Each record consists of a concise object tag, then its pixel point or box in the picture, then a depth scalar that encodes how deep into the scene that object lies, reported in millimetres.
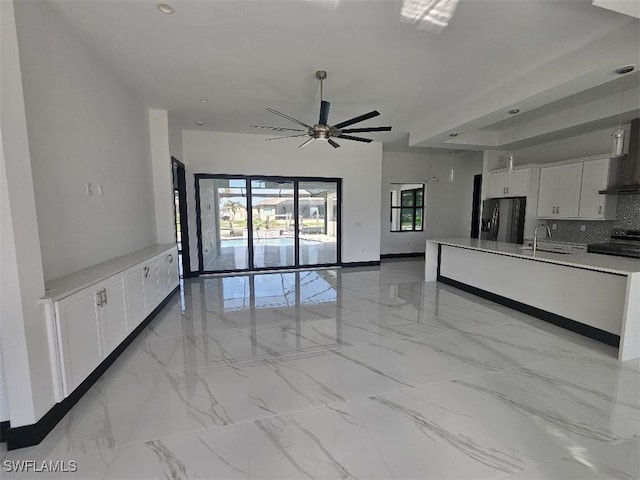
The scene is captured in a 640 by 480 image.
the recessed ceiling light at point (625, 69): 2760
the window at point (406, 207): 8445
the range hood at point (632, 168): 4266
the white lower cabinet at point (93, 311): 1885
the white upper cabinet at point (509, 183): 5855
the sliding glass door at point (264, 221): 6371
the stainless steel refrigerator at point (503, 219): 5957
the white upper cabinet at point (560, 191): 5145
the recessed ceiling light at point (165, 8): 2314
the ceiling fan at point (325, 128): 3426
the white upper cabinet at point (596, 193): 4719
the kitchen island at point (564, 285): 2697
